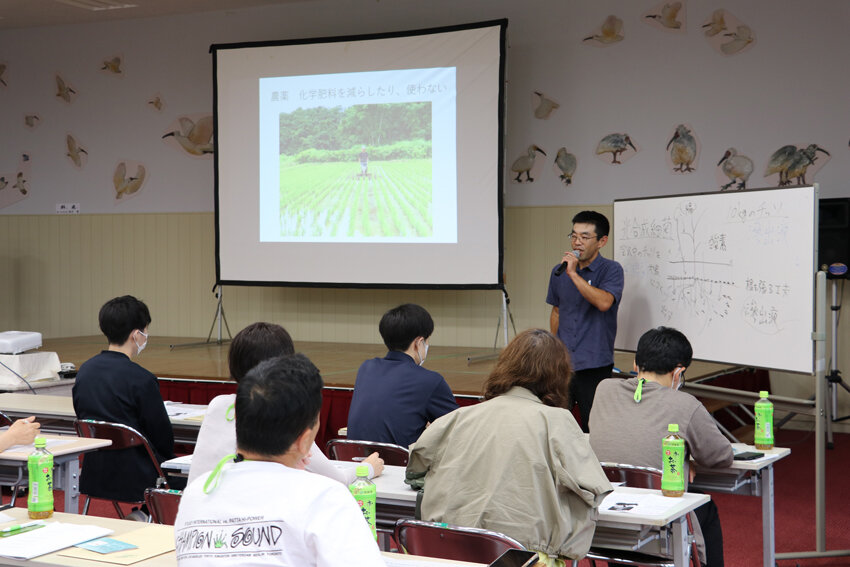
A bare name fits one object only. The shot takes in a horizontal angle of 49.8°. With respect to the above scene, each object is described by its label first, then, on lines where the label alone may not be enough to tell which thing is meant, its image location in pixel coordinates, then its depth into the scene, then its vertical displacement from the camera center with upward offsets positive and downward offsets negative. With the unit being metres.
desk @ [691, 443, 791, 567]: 3.23 -0.77
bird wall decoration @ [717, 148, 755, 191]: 6.91 +0.76
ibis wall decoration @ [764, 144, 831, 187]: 6.68 +0.77
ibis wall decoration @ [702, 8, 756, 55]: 6.89 +1.78
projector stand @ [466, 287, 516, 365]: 7.09 -0.40
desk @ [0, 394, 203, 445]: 4.26 -0.70
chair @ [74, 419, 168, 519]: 3.60 -0.67
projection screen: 7.23 +0.91
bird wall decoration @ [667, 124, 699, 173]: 7.09 +0.92
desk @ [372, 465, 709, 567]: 2.51 -0.73
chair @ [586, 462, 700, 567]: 2.76 -0.70
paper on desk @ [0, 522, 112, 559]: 2.15 -0.67
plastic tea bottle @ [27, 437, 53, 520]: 2.47 -0.60
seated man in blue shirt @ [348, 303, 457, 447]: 3.37 -0.46
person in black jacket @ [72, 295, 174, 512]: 3.78 -0.58
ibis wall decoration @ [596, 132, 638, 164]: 7.32 +0.97
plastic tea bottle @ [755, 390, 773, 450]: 3.44 -0.59
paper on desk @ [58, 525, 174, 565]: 2.13 -0.68
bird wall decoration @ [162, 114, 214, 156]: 8.77 +1.27
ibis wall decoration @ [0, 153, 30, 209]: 9.59 +0.87
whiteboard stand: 3.92 -0.68
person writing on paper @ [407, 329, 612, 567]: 2.36 -0.52
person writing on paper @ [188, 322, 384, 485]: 2.49 -0.41
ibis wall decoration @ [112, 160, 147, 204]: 9.11 +0.89
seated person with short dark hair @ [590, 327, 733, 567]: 3.07 -0.51
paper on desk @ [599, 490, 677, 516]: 2.54 -0.68
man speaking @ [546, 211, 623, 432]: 4.86 -0.20
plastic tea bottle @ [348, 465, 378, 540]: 2.26 -0.56
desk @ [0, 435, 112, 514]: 3.28 -0.71
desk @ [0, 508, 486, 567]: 2.09 -0.68
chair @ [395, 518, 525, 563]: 2.21 -0.68
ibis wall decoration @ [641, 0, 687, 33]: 7.09 +1.96
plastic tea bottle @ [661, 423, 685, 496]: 2.70 -0.59
